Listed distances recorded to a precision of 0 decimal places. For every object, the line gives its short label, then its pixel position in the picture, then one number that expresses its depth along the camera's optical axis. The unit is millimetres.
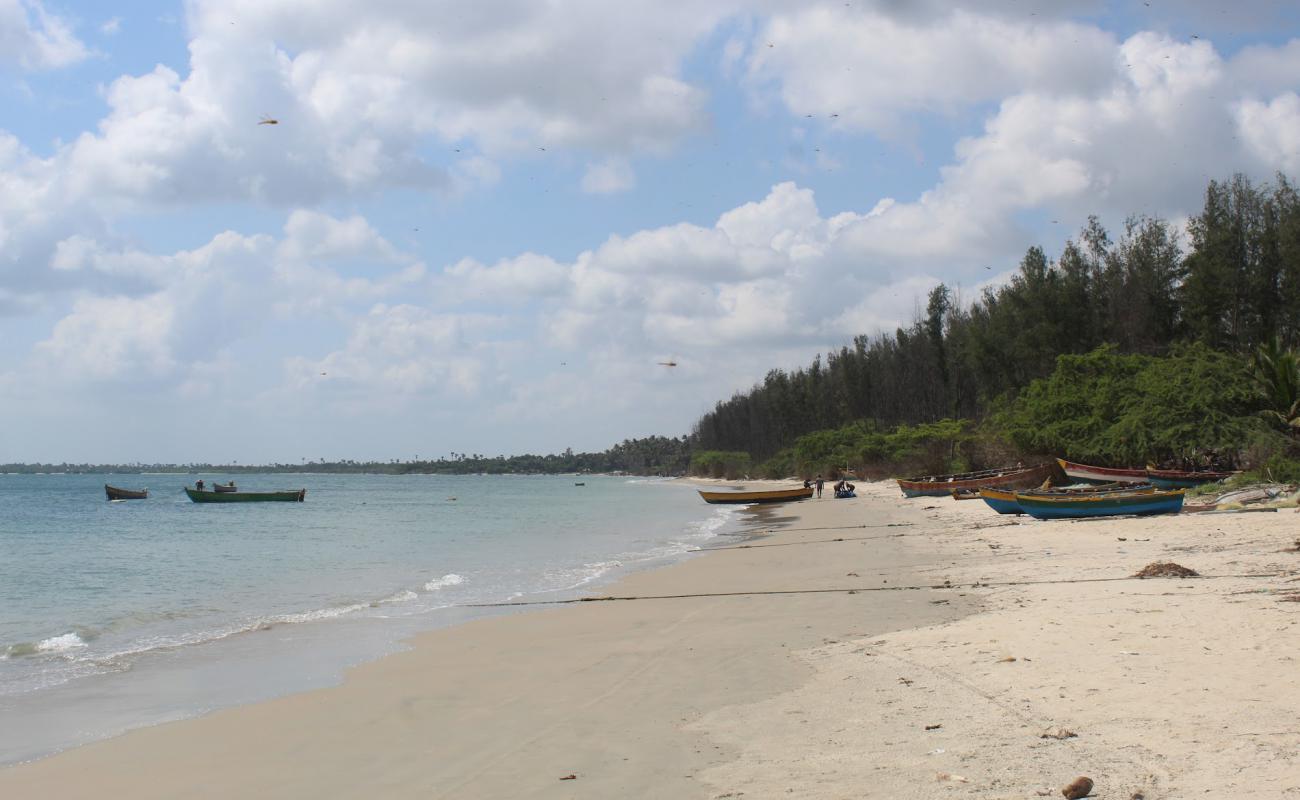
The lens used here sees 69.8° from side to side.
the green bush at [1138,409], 30031
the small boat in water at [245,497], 73312
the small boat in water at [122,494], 80250
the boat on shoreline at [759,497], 49844
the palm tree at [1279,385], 29234
